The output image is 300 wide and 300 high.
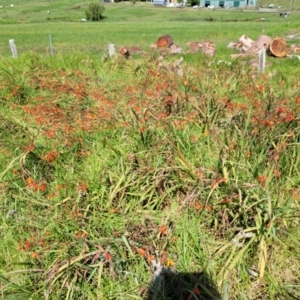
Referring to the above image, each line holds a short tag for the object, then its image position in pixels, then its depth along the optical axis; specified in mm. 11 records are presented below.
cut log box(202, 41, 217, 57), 9797
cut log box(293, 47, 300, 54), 11992
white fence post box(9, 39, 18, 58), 11289
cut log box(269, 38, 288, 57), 11422
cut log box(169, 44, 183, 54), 11964
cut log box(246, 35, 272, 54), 12122
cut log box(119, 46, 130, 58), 11701
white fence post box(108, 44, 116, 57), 10016
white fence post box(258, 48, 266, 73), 7814
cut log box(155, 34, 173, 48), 13477
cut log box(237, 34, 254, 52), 12697
